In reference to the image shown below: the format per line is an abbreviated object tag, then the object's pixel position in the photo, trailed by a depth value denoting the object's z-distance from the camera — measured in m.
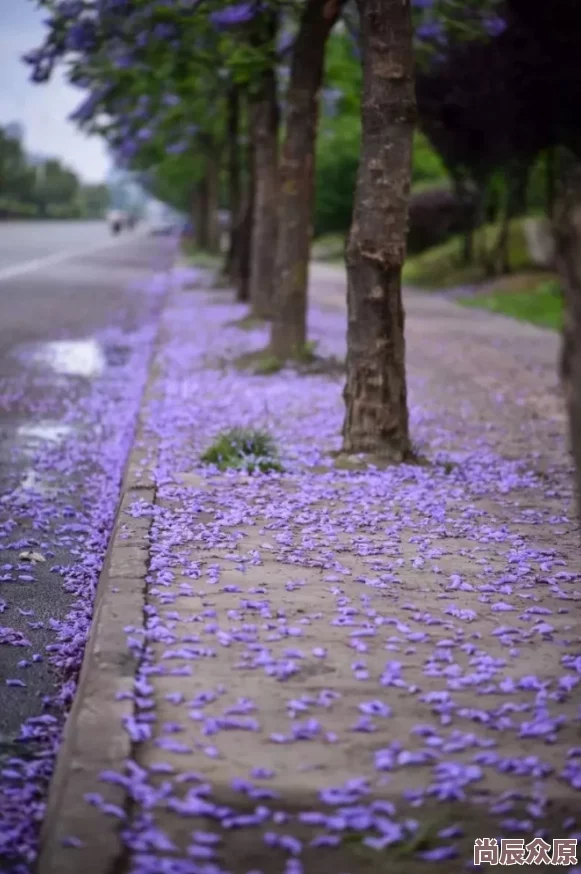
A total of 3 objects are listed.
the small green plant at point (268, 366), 12.64
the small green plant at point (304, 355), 13.11
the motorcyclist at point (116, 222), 79.50
